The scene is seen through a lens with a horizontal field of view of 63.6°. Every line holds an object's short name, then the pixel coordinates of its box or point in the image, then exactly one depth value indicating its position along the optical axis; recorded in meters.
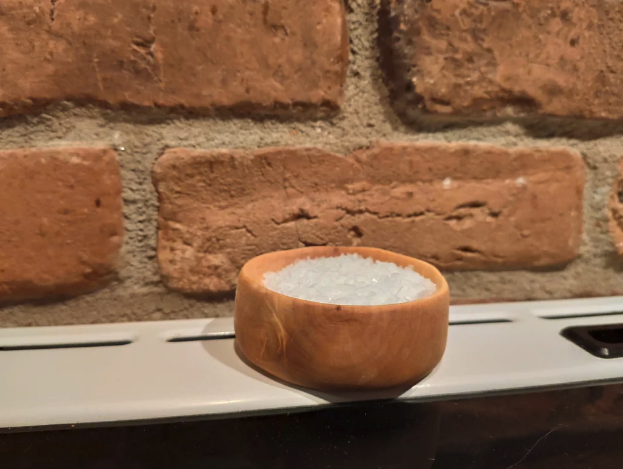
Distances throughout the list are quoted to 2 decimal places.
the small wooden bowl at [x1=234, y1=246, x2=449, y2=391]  0.27
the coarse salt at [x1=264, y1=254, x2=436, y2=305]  0.30
